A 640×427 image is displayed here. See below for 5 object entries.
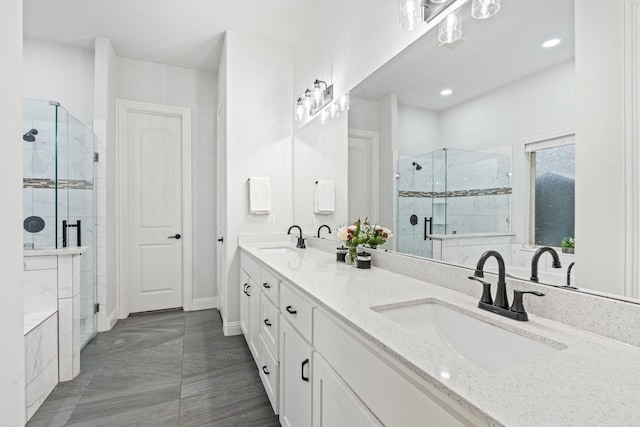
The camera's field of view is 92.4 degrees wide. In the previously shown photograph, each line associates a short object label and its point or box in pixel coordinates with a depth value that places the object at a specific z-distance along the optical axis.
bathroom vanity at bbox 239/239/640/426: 0.54
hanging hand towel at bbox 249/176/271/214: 2.95
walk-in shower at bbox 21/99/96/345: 2.41
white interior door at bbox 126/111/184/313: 3.46
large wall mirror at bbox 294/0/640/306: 0.95
